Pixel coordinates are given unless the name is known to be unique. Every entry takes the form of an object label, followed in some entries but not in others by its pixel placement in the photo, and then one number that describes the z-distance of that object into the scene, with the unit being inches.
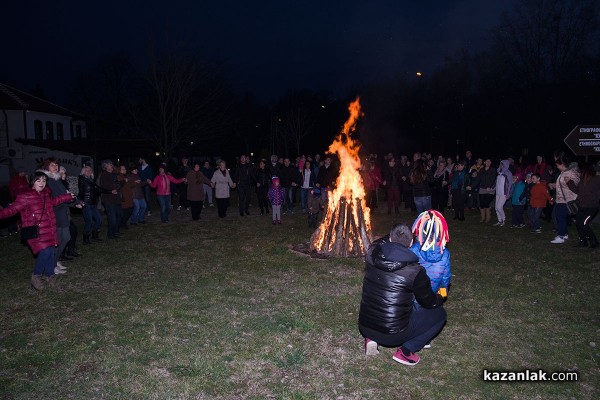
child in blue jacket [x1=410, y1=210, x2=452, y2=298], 196.1
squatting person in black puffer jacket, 183.0
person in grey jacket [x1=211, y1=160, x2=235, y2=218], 624.7
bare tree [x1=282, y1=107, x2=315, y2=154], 1959.9
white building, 1352.1
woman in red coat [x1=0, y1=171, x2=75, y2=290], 296.7
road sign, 676.1
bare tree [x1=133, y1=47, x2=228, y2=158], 1273.4
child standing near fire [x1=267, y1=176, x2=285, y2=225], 557.9
